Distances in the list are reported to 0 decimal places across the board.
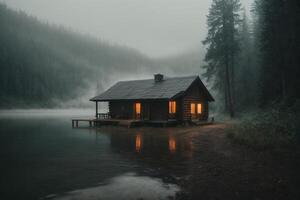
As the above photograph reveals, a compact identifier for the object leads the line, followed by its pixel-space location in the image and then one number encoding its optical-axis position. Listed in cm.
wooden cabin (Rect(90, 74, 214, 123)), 3034
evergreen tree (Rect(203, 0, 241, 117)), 3691
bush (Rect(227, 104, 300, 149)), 1313
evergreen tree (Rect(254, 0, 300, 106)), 1897
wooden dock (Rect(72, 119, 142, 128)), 2999
